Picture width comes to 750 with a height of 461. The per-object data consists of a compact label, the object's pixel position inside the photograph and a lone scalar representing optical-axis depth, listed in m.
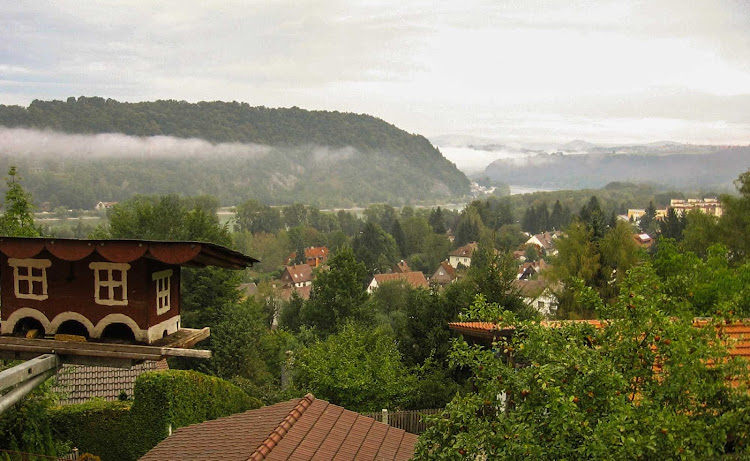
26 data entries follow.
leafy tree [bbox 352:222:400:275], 87.62
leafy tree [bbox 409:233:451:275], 103.51
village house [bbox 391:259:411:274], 93.21
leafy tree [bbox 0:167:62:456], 9.77
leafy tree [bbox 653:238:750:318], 7.25
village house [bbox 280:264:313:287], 90.31
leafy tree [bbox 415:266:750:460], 5.50
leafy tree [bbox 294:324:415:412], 17.67
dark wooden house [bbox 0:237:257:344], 5.36
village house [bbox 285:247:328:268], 107.34
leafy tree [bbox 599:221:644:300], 26.89
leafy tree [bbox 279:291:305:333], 42.69
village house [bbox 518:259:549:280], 90.88
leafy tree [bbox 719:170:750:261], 28.05
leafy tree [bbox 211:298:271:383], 26.50
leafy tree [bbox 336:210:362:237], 149.00
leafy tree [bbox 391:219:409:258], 111.31
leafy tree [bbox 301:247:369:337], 37.81
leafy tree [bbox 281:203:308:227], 146.88
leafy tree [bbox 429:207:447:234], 119.82
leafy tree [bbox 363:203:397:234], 142.75
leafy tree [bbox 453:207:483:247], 120.12
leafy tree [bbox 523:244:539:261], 106.25
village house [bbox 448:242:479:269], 106.94
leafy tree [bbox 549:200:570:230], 135.88
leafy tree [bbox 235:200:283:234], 137.50
